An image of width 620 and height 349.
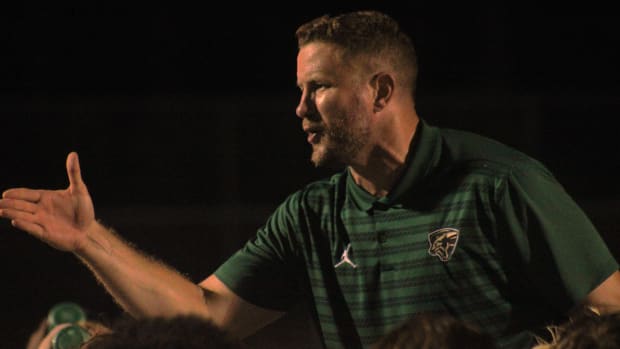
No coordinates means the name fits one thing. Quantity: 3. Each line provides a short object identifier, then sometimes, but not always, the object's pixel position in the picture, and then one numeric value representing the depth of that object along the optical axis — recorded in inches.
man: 244.5
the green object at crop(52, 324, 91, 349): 215.8
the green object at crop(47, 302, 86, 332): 260.7
